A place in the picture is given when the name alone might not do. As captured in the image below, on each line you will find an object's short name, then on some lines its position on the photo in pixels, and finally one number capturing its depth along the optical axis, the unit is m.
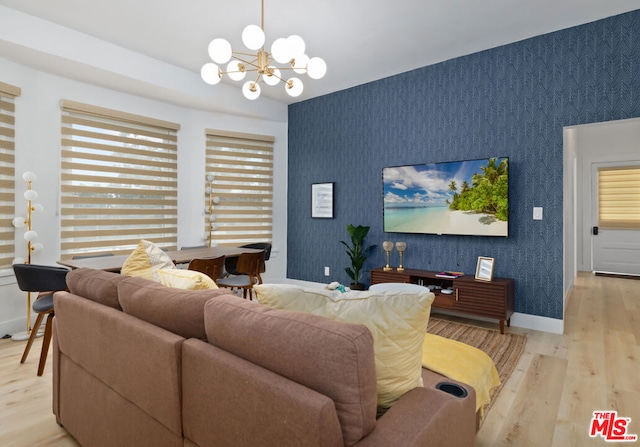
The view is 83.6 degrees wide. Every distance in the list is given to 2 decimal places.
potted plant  4.79
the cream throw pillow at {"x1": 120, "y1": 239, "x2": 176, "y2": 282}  2.06
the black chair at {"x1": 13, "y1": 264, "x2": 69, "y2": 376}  2.64
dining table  2.90
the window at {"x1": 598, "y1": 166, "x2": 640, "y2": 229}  6.87
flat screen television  3.83
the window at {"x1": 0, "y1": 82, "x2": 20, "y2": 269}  3.46
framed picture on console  3.72
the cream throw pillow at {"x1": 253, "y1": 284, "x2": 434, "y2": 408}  1.14
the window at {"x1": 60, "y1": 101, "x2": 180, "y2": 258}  4.05
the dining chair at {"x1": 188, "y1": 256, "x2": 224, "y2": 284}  3.22
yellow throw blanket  1.64
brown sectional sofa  0.93
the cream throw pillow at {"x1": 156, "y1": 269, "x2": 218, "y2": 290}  1.71
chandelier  2.51
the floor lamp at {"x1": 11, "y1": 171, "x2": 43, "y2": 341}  3.38
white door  6.89
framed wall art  5.40
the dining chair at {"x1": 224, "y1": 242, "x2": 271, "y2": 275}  4.29
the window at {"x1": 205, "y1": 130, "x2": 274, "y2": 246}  5.41
